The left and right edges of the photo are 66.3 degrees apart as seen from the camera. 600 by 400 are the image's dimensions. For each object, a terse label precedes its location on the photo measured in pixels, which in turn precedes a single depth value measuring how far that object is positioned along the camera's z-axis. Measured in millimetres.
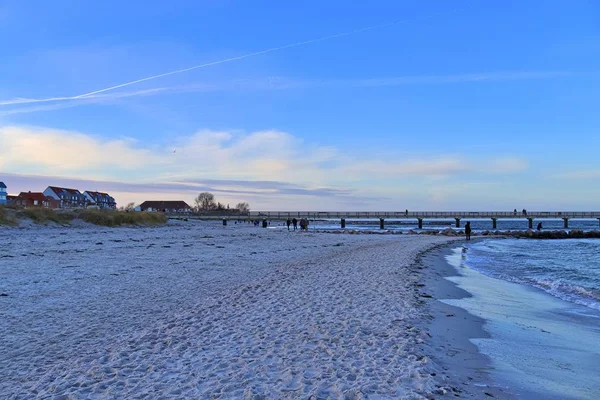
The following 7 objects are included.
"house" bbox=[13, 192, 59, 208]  110806
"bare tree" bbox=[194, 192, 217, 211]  155375
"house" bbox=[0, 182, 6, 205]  96212
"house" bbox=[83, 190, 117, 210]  134850
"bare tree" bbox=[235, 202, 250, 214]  160500
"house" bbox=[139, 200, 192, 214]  147112
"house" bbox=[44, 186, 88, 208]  116562
